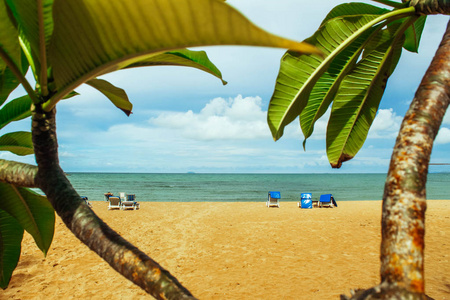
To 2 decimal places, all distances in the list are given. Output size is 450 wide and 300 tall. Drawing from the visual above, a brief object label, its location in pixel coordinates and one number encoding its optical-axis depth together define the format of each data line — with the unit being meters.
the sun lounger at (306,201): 17.42
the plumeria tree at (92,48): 0.66
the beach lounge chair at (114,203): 17.56
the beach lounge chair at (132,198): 18.05
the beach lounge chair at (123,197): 19.08
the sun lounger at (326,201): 17.53
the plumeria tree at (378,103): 0.71
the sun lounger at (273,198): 18.95
